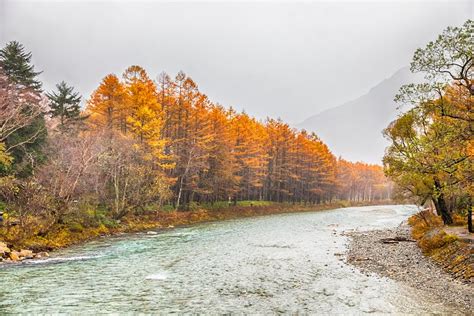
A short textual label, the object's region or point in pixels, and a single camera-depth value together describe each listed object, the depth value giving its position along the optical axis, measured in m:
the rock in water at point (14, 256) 19.12
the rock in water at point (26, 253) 20.09
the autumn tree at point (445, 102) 12.72
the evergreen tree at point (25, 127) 31.17
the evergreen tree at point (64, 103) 44.91
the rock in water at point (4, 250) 19.08
